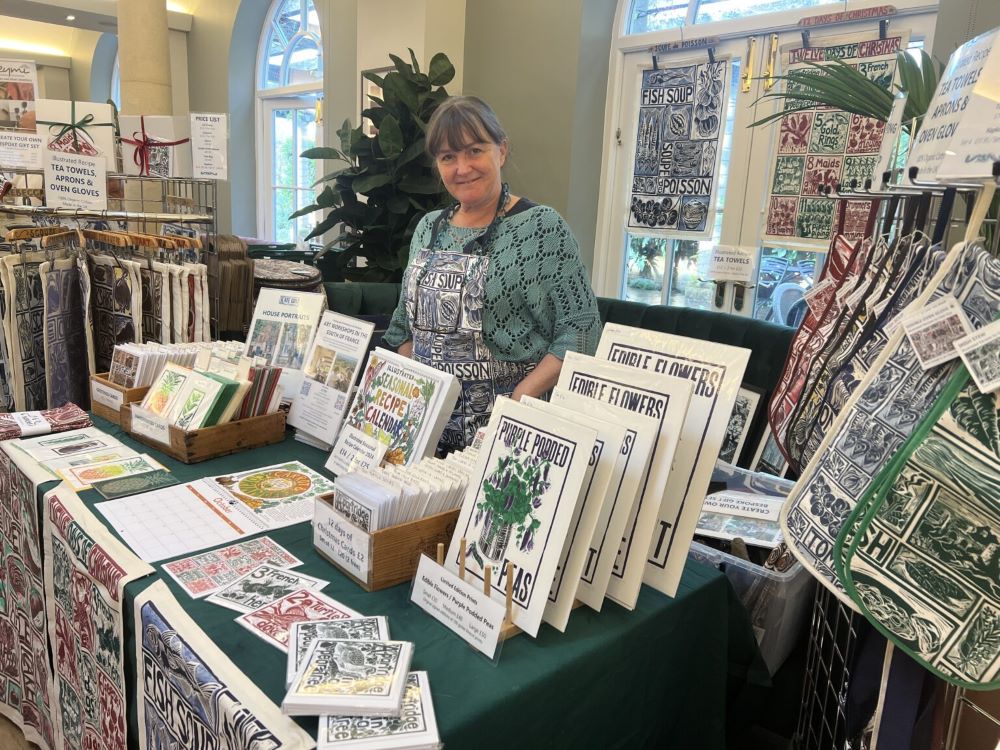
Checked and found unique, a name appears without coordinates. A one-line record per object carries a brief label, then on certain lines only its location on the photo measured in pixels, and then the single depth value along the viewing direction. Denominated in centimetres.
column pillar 551
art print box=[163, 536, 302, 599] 110
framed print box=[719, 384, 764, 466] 262
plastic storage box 138
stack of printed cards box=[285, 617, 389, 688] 92
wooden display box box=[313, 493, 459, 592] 108
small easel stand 98
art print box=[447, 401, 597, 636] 97
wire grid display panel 113
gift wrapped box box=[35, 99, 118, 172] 237
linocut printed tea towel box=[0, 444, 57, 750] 149
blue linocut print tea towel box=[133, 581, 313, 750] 81
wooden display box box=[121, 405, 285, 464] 159
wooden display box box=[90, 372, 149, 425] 180
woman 183
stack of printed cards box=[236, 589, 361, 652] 98
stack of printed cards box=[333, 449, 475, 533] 109
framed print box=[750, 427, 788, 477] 249
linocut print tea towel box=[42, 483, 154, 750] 113
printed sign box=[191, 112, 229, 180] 233
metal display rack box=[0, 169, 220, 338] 228
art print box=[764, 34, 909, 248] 311
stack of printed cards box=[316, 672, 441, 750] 77
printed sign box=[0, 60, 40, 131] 232
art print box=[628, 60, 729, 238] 371
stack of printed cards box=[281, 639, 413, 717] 81
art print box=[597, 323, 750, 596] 108
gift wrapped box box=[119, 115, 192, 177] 254
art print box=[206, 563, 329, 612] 105
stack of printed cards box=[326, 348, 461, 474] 140
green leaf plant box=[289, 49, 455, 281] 388
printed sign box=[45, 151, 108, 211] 221
